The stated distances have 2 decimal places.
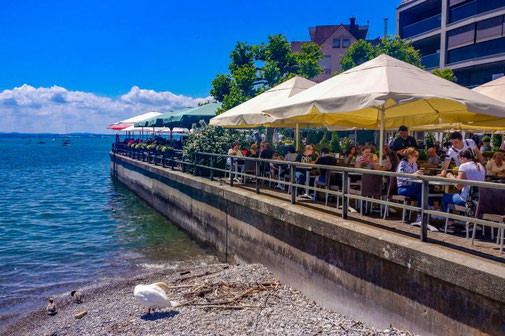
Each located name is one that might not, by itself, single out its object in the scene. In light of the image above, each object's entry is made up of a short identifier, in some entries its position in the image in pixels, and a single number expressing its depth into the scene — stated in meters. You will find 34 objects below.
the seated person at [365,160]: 9.22
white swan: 7.20
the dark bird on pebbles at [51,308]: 8.46
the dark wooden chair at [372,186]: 7.26
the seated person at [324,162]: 9.02
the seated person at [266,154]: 12.45
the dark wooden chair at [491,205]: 5.26
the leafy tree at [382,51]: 37.59
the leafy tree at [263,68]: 30.45
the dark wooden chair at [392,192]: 7.01
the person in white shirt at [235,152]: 13.06
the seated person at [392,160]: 7.81
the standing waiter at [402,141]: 8.78
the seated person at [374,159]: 9.61
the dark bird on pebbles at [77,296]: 8.99
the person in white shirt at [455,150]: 7.56
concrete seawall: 4.54
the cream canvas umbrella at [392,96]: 6.54
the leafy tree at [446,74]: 30.99
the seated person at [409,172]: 6.85
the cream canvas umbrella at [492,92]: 8.96
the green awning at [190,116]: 20.44
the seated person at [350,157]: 10.32
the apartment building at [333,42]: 65.50
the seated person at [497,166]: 8.57
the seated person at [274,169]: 11.43
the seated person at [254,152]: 13.80
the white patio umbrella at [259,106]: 11.29
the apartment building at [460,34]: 32.53
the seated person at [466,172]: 6.00
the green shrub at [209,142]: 14.66
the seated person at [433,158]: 11.56
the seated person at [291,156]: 11.21
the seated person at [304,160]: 10.24
